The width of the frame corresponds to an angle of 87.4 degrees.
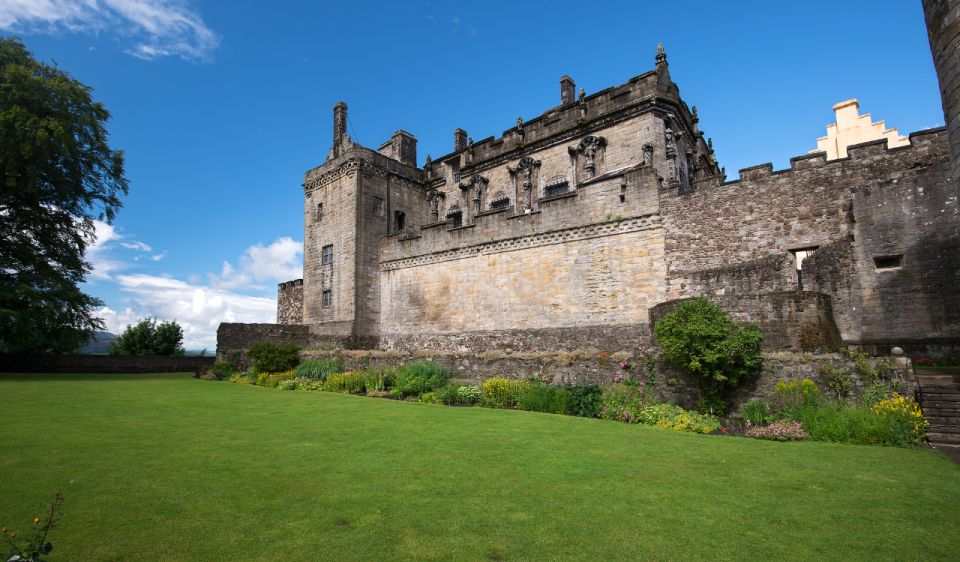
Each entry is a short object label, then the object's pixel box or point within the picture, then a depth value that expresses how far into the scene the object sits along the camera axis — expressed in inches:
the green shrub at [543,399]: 510.2
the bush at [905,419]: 346.0
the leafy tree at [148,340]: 1505.9
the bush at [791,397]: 412.8
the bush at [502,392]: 563.8
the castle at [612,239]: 566.6
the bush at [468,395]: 586.9
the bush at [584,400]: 494.6
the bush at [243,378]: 832.9
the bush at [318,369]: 780.0
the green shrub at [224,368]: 901.2
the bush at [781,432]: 374.9
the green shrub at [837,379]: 404.2
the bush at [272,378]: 778.2
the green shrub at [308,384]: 740.6
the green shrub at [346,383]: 700.0
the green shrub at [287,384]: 749.3
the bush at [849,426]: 350.3
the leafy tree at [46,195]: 849.5
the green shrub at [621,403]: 472.1
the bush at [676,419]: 421.1
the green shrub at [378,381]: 682.8
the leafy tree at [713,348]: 449.7
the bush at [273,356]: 843.4
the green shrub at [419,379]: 629.9
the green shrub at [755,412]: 422.6
